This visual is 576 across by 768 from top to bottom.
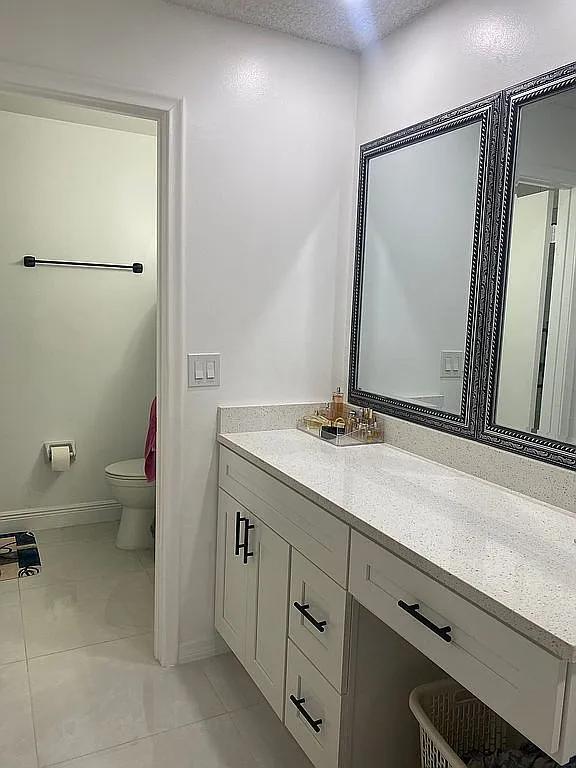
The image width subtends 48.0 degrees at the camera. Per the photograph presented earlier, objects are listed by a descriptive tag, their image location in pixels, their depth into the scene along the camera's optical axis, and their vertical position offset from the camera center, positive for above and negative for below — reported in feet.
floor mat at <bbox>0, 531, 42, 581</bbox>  10.27 -4.33
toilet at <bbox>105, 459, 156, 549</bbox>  11.16 -3.54
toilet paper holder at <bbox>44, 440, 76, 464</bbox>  12.09 -2.76
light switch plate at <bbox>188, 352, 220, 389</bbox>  7.77 -0.83
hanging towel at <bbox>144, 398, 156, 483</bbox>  10.83 -2.59
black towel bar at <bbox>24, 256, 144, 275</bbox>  11.50 +0.63
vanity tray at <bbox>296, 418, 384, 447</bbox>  7.76 -1.59
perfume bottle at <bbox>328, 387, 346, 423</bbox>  8.46 -1.34
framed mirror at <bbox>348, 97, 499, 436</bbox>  6.54 +0.46
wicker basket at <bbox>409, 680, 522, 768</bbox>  5.14 -3.53
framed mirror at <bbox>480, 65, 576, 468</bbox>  5.52 +0.26
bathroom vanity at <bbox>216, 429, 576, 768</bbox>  3.79 -2.08
